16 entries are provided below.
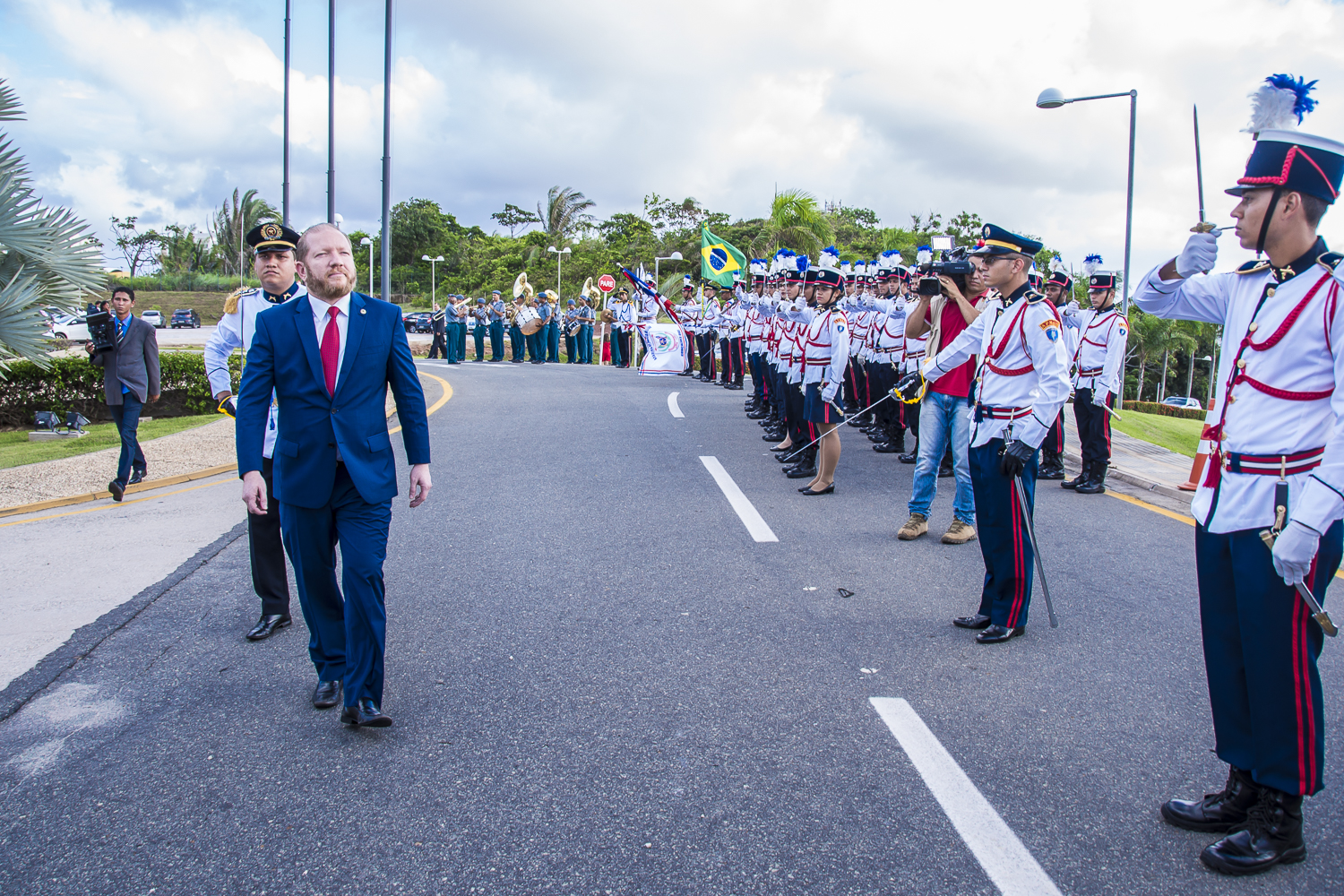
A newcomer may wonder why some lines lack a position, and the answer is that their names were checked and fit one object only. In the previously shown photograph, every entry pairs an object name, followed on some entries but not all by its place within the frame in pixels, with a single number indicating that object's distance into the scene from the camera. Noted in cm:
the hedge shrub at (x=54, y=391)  1430
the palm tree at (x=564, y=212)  6062
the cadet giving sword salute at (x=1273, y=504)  287
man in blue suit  375
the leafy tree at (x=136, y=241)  8531
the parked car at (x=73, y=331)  3975
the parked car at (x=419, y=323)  4928
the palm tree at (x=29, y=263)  782
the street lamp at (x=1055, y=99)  1538
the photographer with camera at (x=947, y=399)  677
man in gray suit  862
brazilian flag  2073
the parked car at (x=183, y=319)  5775
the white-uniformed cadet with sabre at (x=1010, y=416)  481
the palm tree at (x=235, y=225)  7125
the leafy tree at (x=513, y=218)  7144
